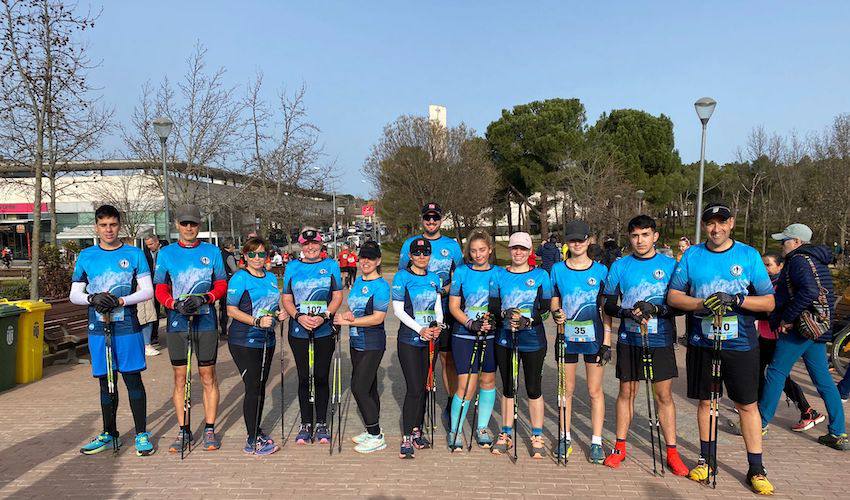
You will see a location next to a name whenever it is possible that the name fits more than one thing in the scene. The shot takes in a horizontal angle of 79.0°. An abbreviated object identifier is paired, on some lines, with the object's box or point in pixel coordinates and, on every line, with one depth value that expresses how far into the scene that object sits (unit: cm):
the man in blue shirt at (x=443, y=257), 512
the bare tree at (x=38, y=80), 913
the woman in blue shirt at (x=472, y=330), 441
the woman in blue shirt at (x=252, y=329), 454
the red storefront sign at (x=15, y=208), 4366
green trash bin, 654
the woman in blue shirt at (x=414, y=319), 445
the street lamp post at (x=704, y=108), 1128
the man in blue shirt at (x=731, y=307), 383
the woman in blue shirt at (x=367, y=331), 450
